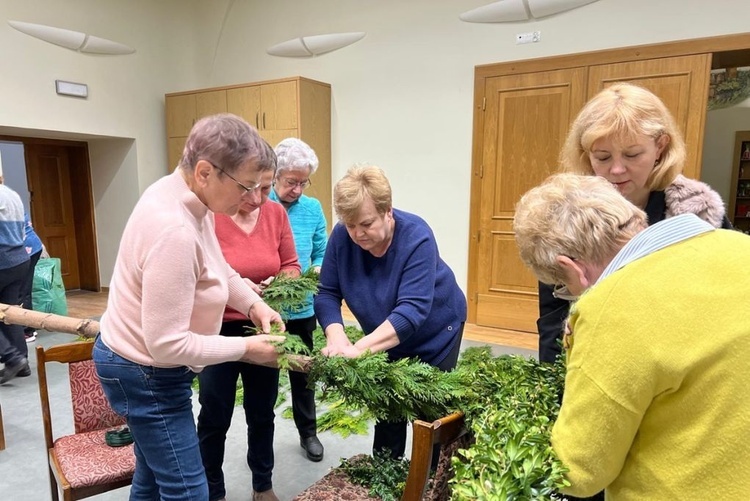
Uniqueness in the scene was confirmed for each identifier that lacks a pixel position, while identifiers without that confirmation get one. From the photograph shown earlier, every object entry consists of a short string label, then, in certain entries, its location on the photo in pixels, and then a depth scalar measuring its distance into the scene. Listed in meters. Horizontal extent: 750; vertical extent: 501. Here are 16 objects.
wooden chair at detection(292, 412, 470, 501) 1.06
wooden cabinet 5.36
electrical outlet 4.49
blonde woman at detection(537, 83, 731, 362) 1.33
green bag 4.67
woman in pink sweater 1.14
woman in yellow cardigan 0.74
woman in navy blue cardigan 1.56
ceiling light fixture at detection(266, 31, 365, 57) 5.48
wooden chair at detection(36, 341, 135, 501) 1.64
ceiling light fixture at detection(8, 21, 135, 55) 5.26
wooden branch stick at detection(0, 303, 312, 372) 1.40
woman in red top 1.83
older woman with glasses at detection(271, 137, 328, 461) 2.31
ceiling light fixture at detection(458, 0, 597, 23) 4.34
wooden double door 3.97
